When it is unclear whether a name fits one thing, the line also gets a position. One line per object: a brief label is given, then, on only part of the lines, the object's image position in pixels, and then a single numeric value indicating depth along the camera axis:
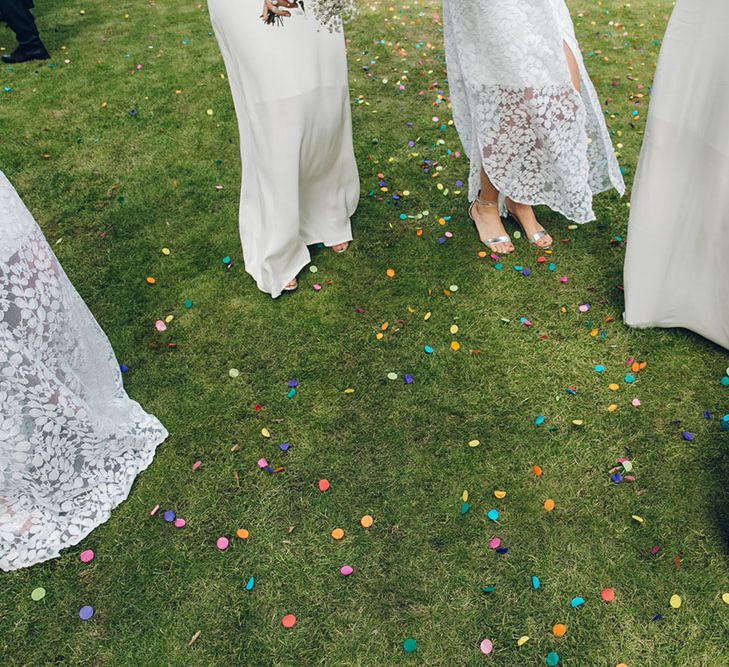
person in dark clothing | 5.44
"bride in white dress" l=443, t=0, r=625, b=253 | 2.71
